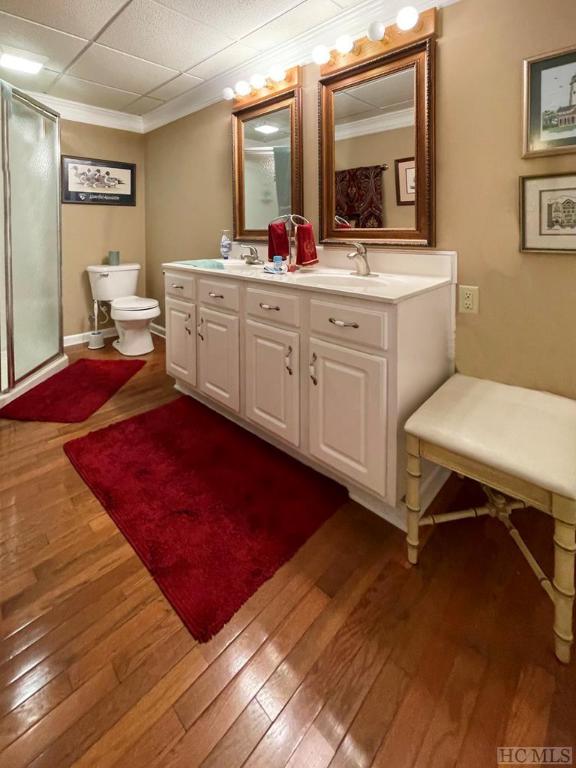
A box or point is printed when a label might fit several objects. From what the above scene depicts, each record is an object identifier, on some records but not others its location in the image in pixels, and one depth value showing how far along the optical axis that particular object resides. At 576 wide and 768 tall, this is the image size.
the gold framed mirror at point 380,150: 1.90
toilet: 3.65
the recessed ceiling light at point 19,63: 2.75
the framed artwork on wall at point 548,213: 1.56
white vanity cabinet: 1.57
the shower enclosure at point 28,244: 2.77
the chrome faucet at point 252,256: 2.75
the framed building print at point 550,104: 1.51
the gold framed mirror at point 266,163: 2.50
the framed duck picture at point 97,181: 3.85
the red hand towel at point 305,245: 2.31
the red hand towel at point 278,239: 2.48
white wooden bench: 1.12
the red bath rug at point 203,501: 1.43
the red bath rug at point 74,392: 2.66
